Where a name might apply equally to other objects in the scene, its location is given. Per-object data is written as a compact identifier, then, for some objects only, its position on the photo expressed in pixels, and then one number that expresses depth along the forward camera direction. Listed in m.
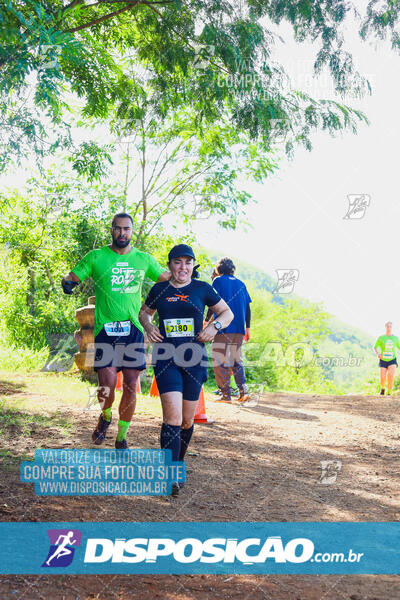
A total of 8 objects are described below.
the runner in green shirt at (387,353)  14.73
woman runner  4.74
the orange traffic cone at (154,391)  9.96
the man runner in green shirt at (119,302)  5.36
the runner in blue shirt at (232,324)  9.58
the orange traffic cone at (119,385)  10.44
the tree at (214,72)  7.85
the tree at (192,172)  18.02
